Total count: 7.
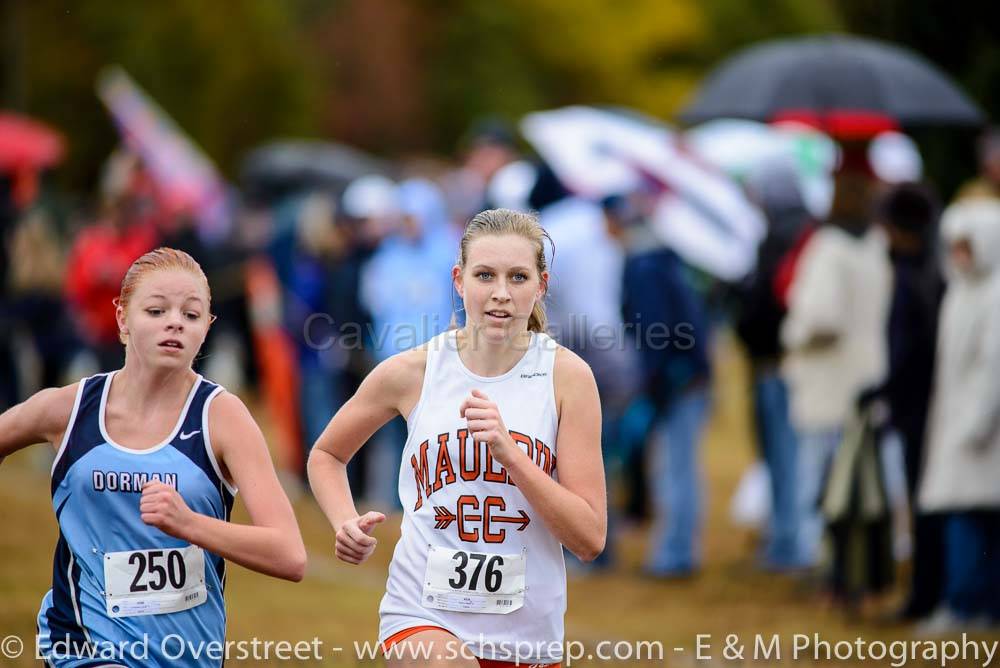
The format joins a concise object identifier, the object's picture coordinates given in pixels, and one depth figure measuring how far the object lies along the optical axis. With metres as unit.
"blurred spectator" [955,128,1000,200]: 17.44
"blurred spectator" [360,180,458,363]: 23.00
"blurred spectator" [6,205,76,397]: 26.72
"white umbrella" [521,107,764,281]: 24.86
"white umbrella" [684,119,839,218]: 35.91
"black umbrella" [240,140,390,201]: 32.53
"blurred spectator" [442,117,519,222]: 23.34
